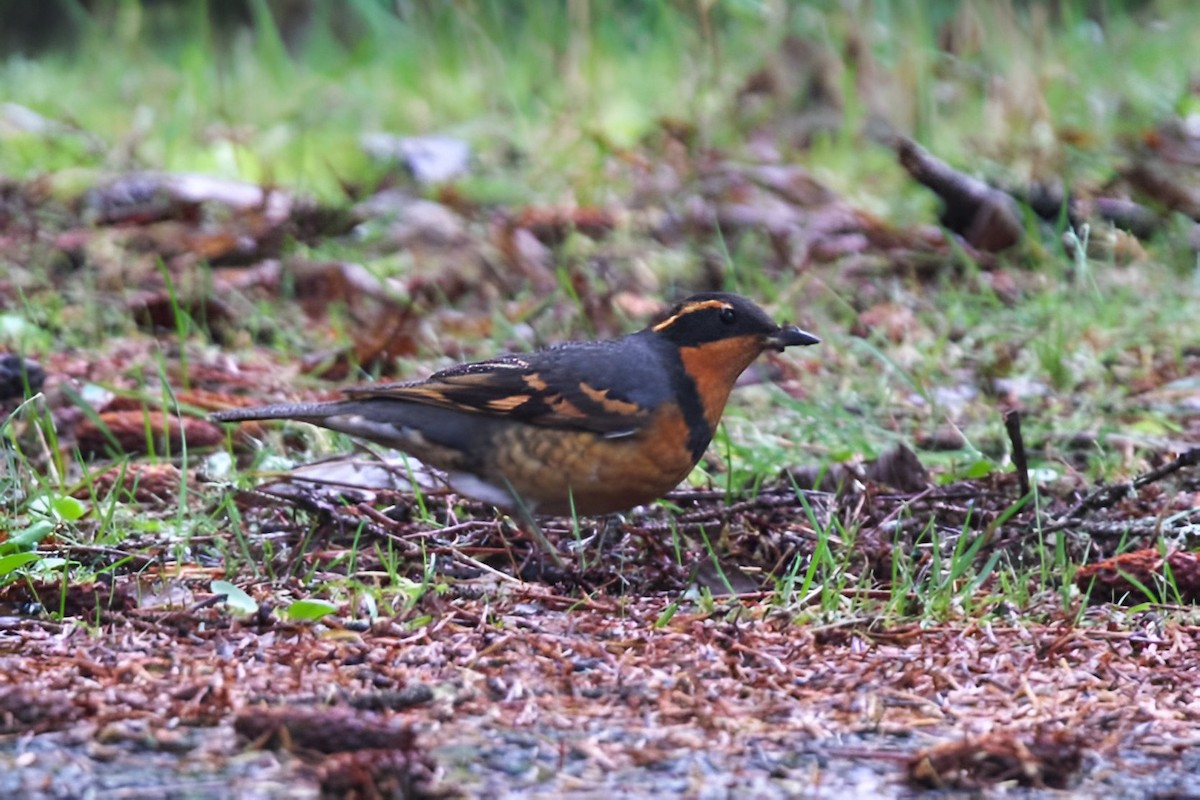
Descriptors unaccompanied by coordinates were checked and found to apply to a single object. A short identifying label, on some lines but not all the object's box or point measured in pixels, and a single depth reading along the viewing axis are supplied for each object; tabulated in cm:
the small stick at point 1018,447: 887
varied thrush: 924
